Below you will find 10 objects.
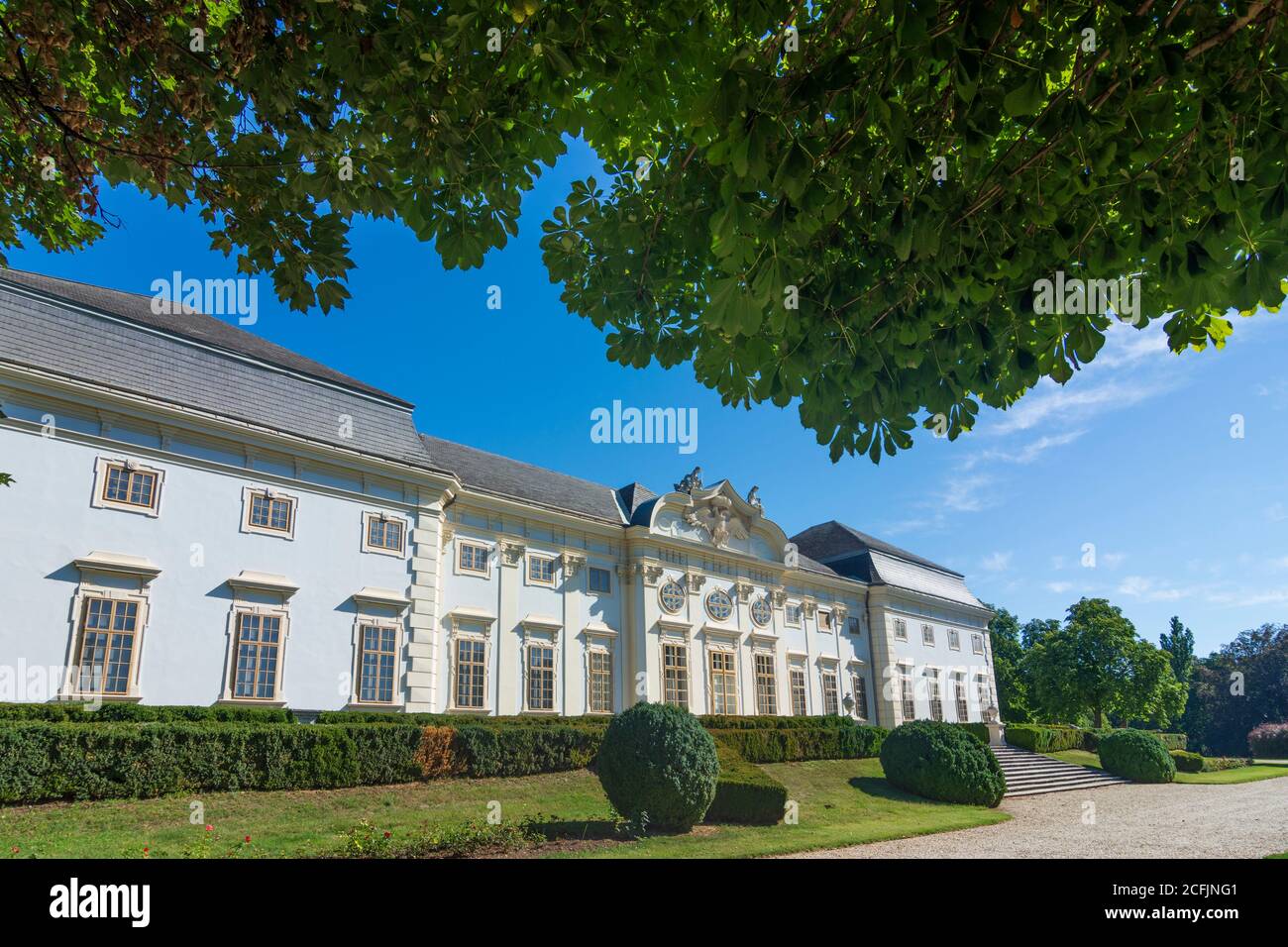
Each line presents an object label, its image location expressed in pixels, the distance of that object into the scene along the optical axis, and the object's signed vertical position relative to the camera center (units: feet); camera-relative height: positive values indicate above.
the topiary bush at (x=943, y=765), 66.33 -10.40
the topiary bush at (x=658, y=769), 42.37 -6.35
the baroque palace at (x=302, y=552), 50.75 +9.90
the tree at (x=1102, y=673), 136.15 -5.04
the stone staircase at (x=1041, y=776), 85.51 -15.61
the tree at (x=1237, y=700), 191.11 -15.06
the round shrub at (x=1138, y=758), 98.68 -14.93
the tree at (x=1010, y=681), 185.68 -8.13
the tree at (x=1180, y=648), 209.40 -1.16
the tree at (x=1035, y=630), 215.92 +5.17
